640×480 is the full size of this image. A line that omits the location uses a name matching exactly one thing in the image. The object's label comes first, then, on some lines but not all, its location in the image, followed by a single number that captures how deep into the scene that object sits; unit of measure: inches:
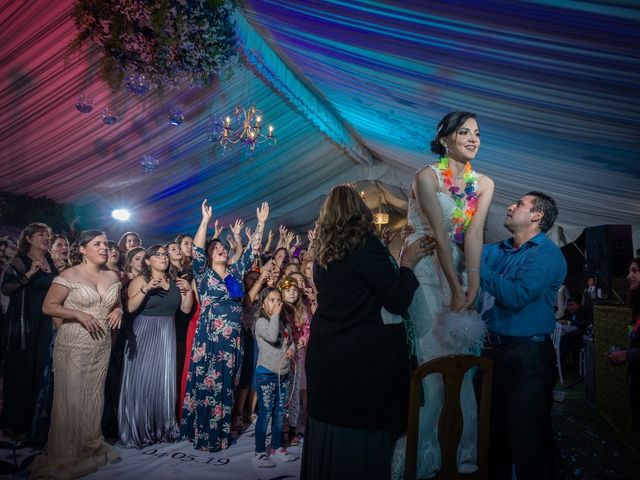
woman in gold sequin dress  113.8
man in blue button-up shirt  82.9
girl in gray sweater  132.7
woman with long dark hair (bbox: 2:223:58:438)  148.5
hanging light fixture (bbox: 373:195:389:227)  351.9
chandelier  189.9
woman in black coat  66.9
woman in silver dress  143.3
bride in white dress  74.1
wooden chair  63.7
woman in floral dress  141.3
